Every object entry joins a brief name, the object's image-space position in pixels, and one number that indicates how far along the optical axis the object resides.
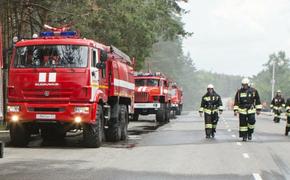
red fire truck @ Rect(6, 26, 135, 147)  15.40
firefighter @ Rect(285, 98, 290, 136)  22.56
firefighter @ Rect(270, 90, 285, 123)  35.59
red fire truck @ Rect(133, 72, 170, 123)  32.66
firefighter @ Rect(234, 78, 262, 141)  18.86
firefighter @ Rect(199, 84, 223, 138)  20.27
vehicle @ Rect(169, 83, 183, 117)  42.47
